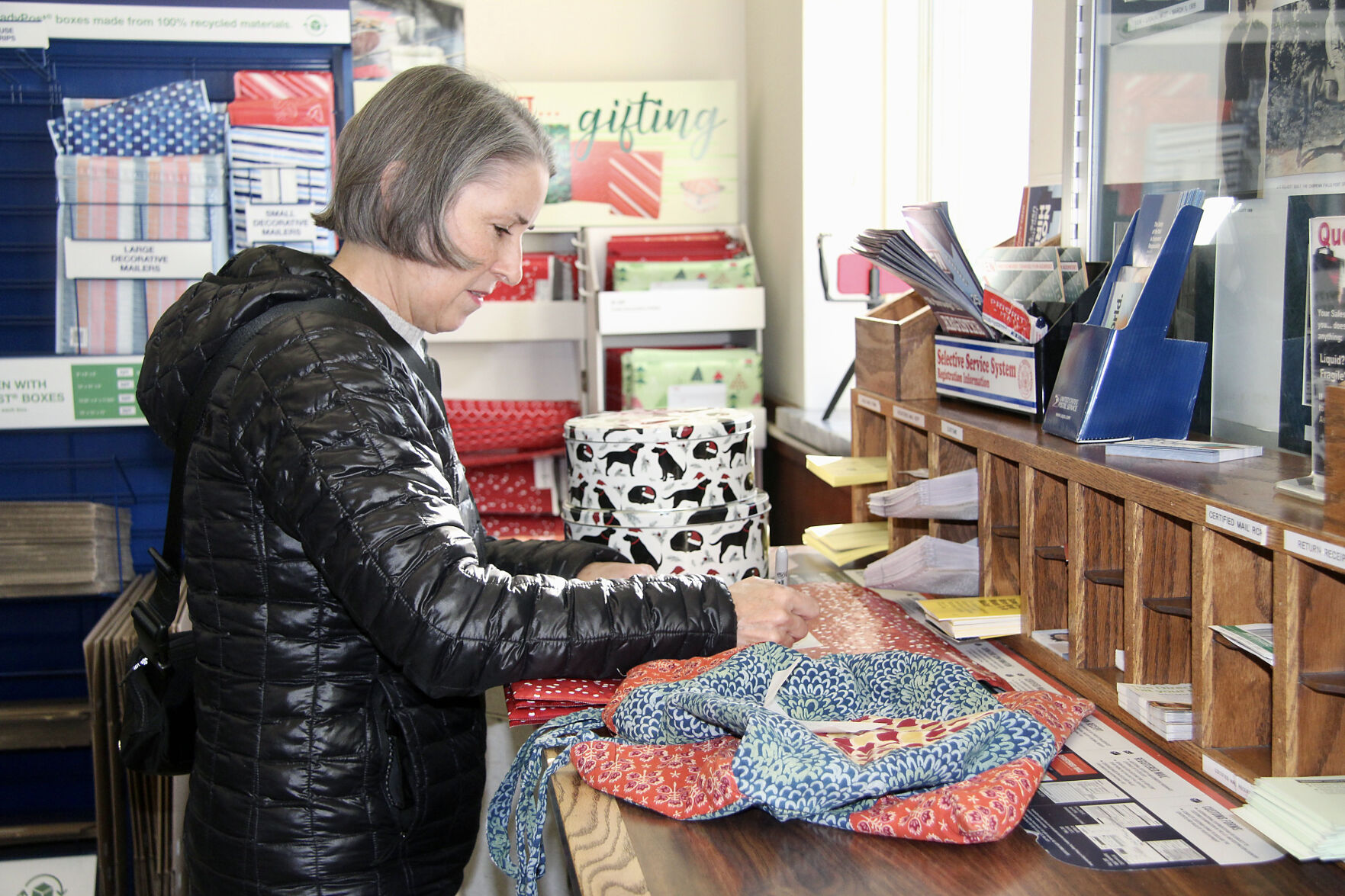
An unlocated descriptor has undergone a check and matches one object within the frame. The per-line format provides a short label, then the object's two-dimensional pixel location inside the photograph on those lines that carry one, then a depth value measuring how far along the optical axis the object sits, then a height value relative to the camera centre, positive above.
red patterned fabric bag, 1.00 -0.40
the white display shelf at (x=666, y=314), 3.39 +0.08
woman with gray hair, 1.09 -0.23
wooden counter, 0.91 -0.45
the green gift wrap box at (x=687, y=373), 3.33 -0.10
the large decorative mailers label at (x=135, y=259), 2.80 +0.21
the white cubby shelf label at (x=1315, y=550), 0.89 -0.17
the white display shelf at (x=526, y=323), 3.67 +0.06
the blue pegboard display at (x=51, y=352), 2.88 -0.02
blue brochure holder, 1.33 -0.04
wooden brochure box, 1.91 -0.02
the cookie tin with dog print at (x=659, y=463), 1.85 -0.20
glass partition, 1.28 +0.22
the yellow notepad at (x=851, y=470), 2.02 -0.24
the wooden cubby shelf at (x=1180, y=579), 0.97 -0.26
